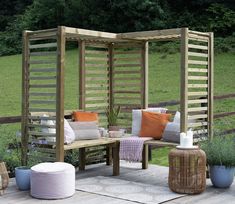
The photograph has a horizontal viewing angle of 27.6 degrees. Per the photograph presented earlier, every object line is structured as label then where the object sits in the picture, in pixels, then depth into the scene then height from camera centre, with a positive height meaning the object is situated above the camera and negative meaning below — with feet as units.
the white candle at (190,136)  17.46 -1.53
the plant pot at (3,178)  16.37 -2.92
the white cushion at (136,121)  21.74 -1.25
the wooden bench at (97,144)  18.89 -2.09
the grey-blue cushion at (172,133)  19.43 -1.59
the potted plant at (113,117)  22.98 -1.13
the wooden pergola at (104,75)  18.12 +0.82
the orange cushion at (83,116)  21.25 -1.02
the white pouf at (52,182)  16.11 -3.03
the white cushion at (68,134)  18.91 -1.63
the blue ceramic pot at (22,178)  17.14 -3.05
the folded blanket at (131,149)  19.62 -2.27
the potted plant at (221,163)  17.89 -2.61
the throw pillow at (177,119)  19.87 -1.07
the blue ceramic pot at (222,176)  17.85 -3.05
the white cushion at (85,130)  20.36 -1.57
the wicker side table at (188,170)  16.92 -2.72
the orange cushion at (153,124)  20.80 -1.31
